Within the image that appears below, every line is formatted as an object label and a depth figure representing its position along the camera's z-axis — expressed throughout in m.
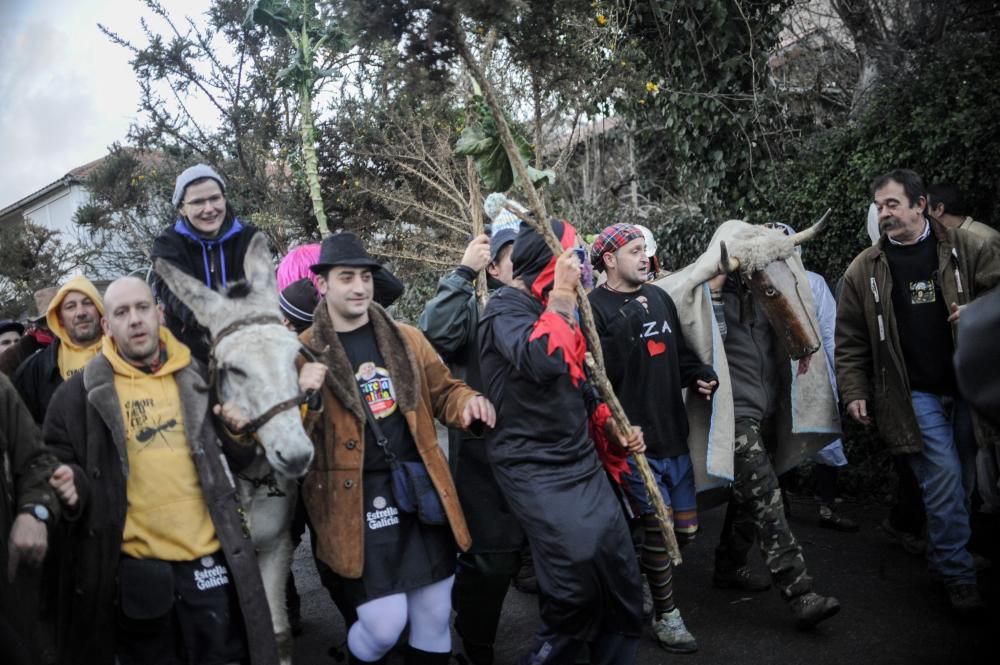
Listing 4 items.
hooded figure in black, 3.88
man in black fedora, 3.96
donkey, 3.54
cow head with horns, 5.32
